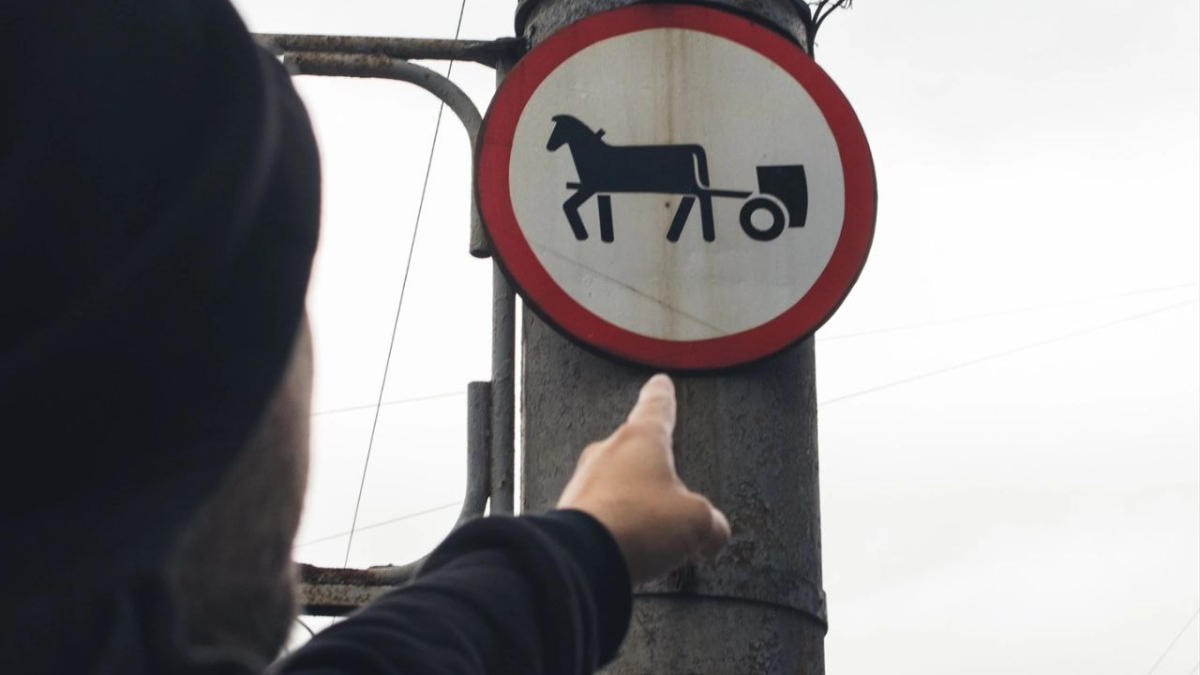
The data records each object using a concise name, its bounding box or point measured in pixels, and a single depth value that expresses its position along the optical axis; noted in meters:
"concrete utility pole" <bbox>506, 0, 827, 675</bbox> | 4.17
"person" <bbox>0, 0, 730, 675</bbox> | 1.09
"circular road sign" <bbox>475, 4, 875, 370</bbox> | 4.54
